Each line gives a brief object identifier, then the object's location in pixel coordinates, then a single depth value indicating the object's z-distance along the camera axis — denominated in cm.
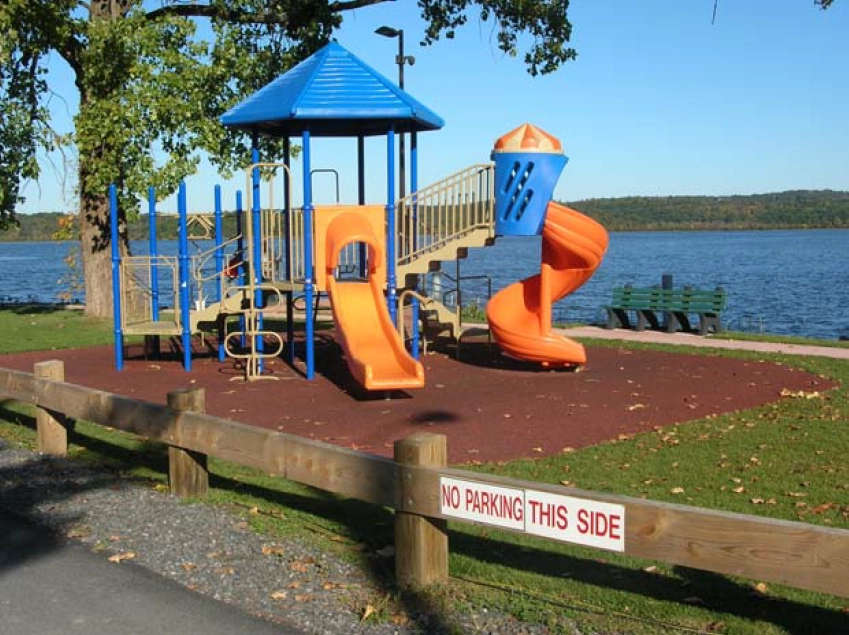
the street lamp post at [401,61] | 2372
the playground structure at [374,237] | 1406
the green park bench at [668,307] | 1941
